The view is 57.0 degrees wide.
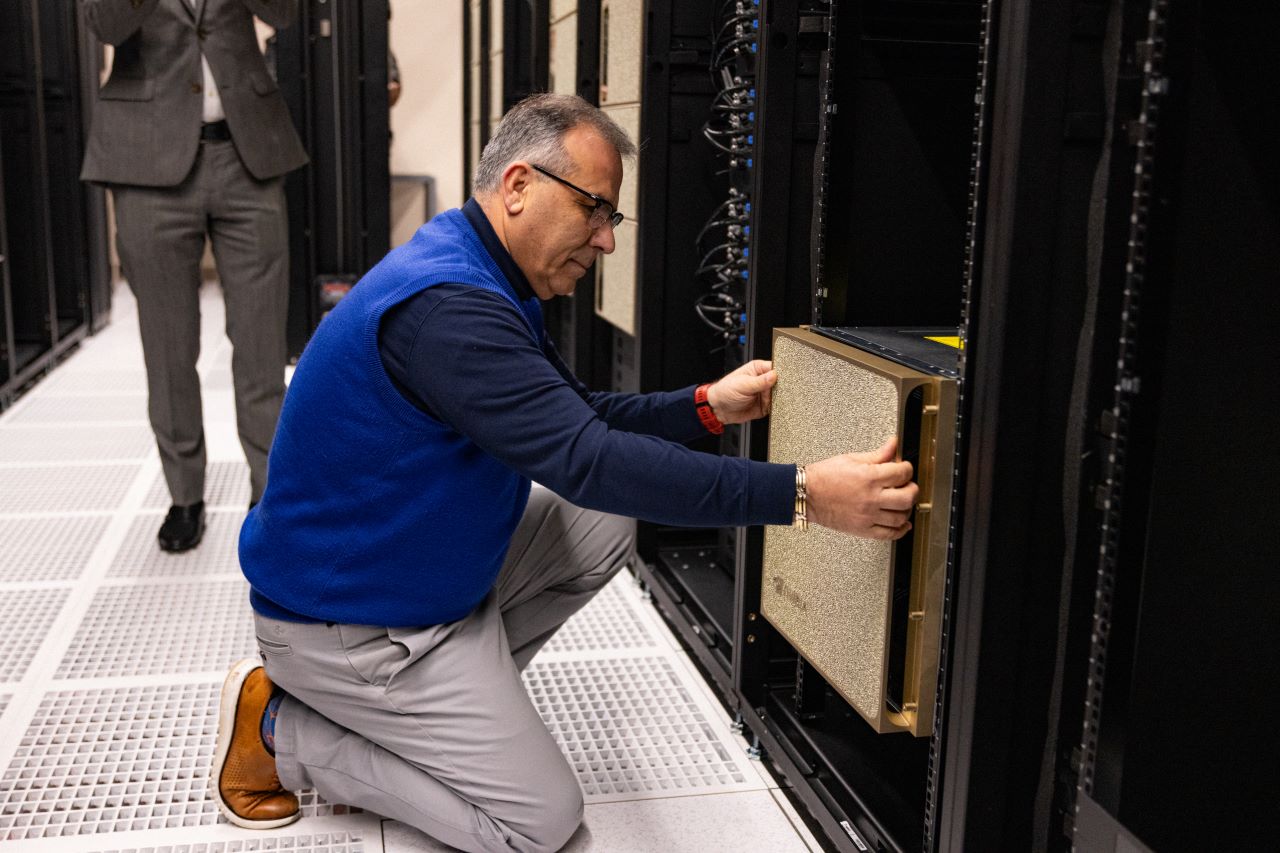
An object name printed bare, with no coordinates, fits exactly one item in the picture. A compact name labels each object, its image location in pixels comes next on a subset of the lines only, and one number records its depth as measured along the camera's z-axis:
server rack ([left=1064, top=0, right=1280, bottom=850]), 1.11
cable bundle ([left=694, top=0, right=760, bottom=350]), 2.29
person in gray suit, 3.00
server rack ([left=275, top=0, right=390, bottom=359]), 5.38
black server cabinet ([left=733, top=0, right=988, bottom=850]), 1.83
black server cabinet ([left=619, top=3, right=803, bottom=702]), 2.57
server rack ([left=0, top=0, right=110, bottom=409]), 5.01
